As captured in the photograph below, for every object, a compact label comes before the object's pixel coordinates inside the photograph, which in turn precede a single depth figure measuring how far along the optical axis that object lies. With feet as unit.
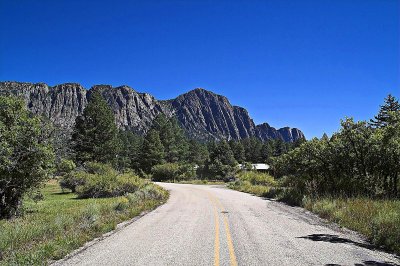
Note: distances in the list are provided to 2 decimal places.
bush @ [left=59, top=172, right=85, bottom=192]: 115.85
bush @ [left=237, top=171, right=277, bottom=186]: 136.52
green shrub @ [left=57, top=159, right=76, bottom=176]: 65.72
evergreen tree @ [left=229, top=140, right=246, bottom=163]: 370.65
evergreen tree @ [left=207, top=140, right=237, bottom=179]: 236.14
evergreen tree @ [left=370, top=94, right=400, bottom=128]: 179.88
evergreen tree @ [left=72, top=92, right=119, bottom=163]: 173.58
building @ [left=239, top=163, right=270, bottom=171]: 236.88
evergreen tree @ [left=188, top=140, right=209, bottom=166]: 339.57
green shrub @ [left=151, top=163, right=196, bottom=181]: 219.00
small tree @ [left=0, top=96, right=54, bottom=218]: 53.98
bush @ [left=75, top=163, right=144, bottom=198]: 102.17
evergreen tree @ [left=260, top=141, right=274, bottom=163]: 381.19
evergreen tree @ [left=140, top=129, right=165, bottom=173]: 241.76
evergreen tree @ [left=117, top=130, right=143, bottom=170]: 281.89
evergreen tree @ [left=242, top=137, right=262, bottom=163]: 391.86
